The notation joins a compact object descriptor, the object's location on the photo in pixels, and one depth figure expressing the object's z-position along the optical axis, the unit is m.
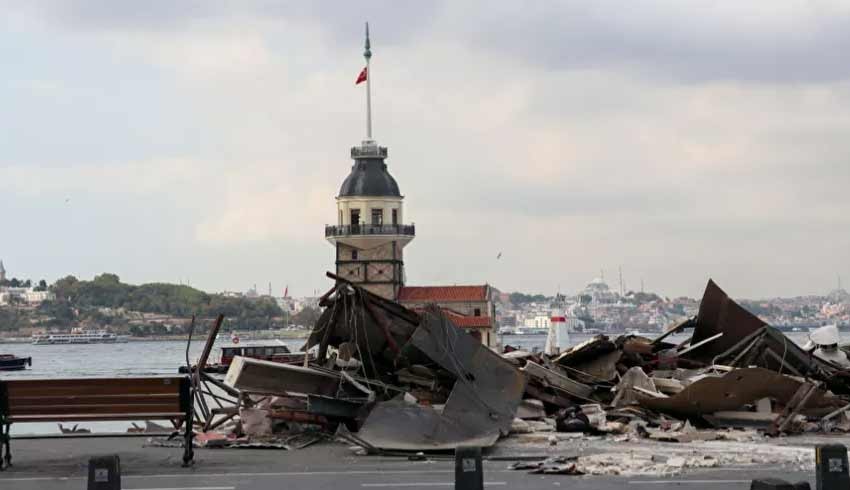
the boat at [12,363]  112.50
